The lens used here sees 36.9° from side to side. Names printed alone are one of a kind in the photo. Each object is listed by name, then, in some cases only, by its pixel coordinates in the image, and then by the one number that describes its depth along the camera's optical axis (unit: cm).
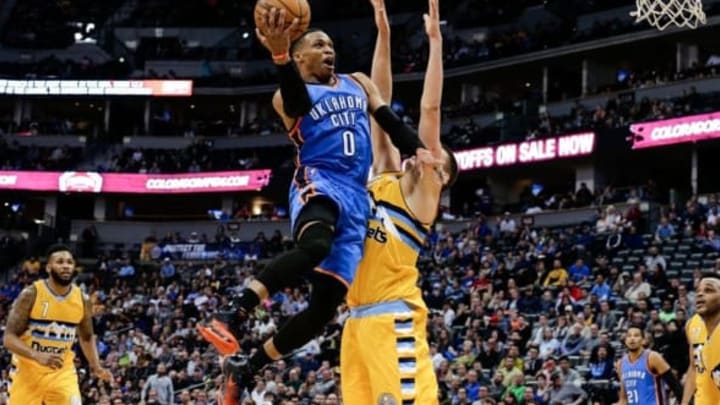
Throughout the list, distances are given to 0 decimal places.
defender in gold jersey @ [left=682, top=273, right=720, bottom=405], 952
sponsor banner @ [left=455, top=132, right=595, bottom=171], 3447
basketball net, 1306
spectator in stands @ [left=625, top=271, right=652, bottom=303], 2097
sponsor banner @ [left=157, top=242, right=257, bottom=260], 3995
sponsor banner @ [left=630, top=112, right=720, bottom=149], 3055
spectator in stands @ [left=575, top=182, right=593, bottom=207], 3412
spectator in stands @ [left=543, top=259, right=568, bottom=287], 2409
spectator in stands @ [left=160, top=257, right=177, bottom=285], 3650
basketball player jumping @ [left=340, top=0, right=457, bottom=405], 632
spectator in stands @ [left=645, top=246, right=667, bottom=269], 2328
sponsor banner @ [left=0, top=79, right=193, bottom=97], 4794
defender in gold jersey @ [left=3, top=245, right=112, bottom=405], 1044
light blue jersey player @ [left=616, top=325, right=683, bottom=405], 1251
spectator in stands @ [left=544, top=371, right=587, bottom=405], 1688
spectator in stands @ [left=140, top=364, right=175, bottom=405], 2192
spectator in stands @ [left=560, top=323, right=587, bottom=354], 1911
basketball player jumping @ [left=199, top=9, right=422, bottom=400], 605
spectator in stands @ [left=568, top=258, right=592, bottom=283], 2395
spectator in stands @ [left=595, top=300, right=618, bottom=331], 1970
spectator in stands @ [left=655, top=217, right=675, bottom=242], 2569
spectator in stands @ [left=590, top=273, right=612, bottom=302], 2161
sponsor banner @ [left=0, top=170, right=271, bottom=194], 4566
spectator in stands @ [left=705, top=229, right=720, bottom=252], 2348
